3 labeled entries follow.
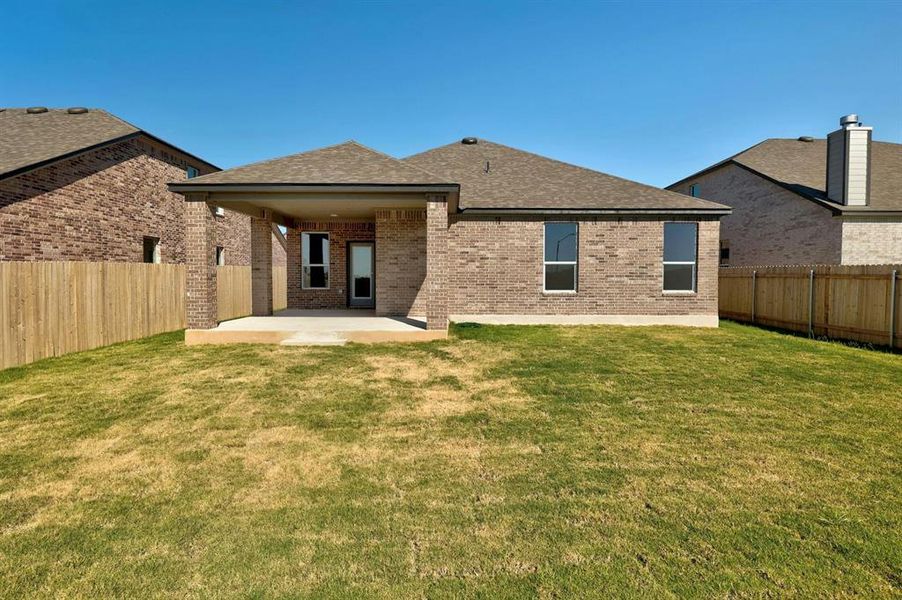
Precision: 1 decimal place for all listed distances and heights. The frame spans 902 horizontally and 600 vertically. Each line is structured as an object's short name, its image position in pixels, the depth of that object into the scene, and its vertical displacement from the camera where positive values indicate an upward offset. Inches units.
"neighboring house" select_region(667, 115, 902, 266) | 558.6 +122.9
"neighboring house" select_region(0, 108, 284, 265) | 428.5 +104.0
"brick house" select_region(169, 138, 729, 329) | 501.0 +31.7
